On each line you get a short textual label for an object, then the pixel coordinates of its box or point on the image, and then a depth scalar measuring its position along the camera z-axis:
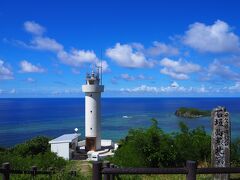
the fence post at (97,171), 3.22
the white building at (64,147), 19.47
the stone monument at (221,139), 7.72
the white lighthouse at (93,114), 21.57
